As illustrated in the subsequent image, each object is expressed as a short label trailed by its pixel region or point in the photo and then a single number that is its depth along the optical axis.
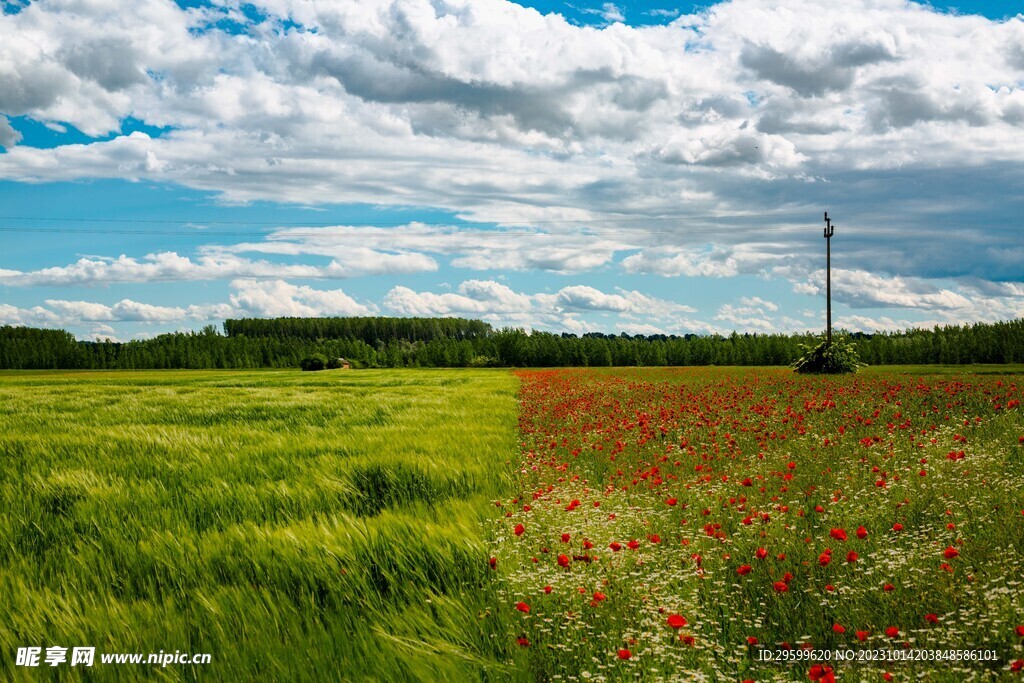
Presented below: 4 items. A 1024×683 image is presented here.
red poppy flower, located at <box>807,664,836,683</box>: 3.19
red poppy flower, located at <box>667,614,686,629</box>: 3.61
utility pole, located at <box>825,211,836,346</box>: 46.06
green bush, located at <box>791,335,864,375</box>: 42.25
